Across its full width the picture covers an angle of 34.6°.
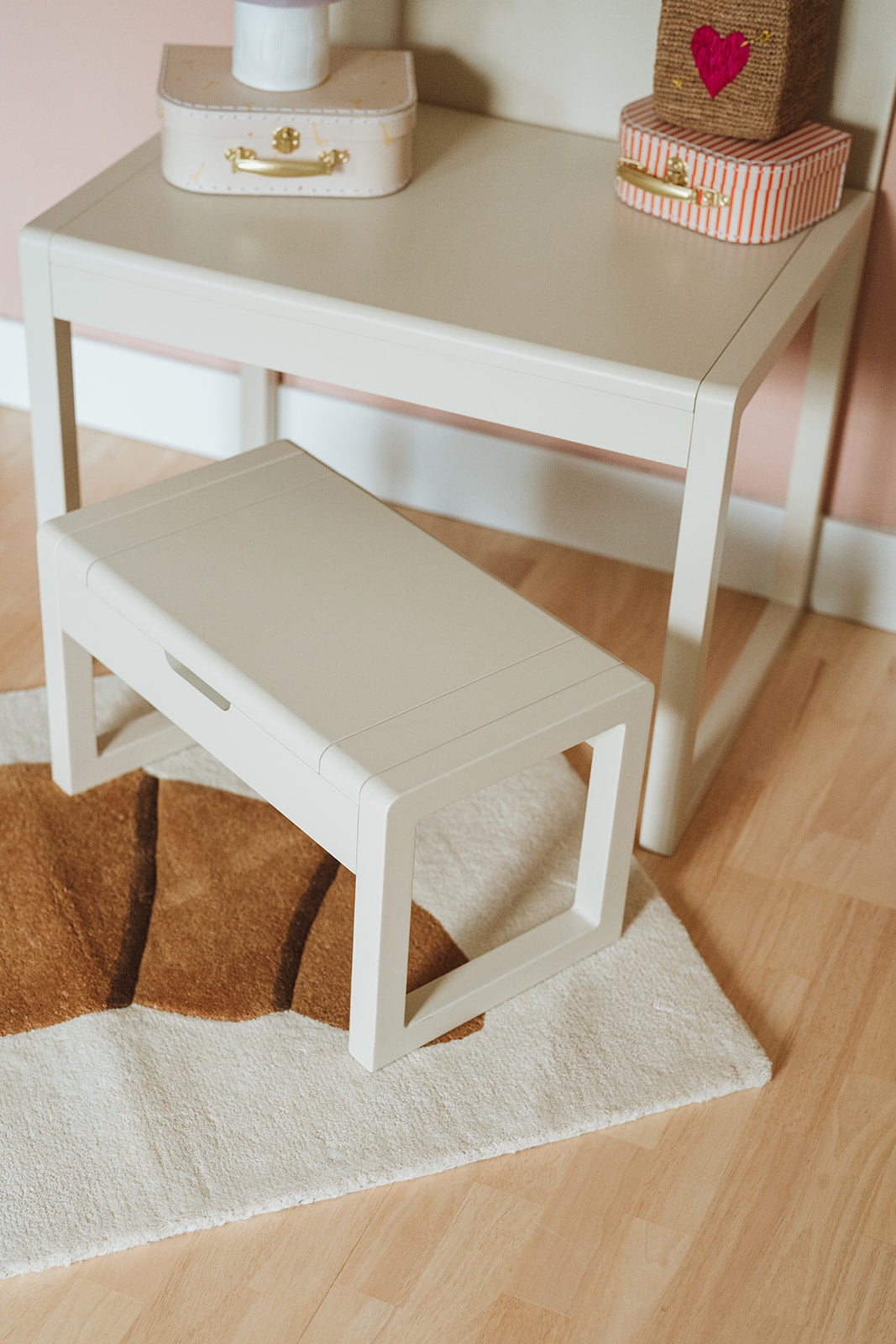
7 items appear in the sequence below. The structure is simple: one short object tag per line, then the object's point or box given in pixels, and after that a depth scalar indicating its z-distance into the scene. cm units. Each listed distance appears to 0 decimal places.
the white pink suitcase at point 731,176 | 137
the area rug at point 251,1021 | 113
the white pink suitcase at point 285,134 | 140
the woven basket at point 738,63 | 134
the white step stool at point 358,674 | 110
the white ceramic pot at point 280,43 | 142
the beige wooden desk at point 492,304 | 124
